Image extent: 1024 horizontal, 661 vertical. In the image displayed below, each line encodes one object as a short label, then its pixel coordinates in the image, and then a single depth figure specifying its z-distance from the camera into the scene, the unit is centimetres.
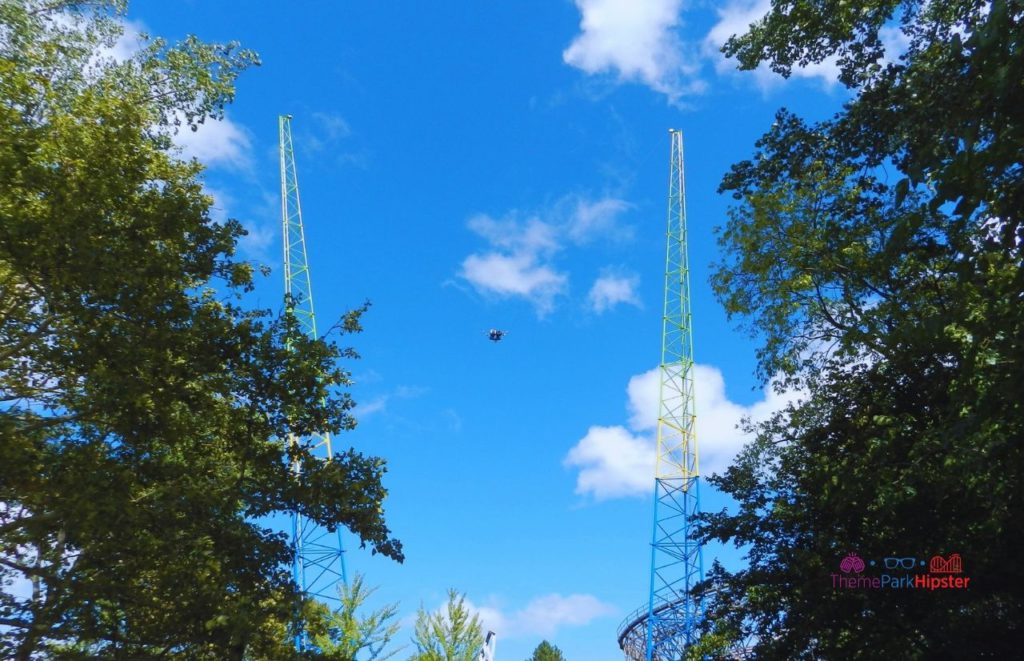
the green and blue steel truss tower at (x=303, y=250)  3506
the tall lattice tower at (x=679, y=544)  4259
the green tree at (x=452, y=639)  1998
